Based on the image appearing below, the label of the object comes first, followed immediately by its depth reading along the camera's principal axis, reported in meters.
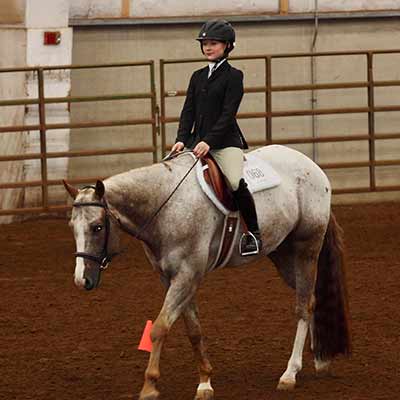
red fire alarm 28.17
